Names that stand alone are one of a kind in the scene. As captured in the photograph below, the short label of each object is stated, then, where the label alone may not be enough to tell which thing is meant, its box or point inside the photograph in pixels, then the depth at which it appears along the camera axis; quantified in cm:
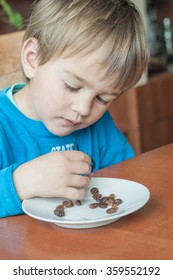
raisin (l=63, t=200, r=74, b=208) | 102
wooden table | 86
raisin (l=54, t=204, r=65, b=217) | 98
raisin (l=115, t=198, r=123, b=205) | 103
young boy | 105
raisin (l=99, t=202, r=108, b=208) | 102
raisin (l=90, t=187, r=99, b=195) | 109
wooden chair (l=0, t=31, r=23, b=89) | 160
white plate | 94
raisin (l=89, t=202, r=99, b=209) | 102
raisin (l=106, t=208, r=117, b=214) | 99
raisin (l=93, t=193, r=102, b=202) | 106
